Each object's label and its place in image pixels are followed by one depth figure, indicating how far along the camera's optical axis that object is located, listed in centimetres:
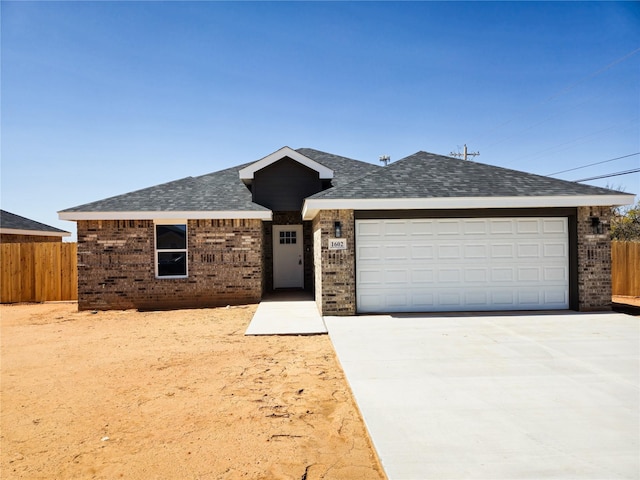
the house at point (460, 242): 975
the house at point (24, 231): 1817
